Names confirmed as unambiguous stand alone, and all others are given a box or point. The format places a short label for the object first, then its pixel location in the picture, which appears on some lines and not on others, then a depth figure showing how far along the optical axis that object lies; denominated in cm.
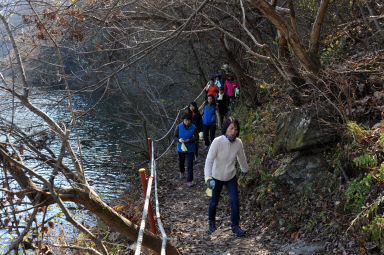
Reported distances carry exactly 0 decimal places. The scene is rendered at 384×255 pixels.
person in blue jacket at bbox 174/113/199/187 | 887
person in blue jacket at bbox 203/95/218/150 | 1070
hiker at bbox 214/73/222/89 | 1357
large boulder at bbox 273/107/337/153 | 615
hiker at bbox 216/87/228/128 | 1292
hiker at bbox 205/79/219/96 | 1262
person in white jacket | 575
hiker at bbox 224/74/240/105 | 1392
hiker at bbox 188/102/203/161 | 1021
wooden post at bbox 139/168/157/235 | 571
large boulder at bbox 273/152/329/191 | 624
